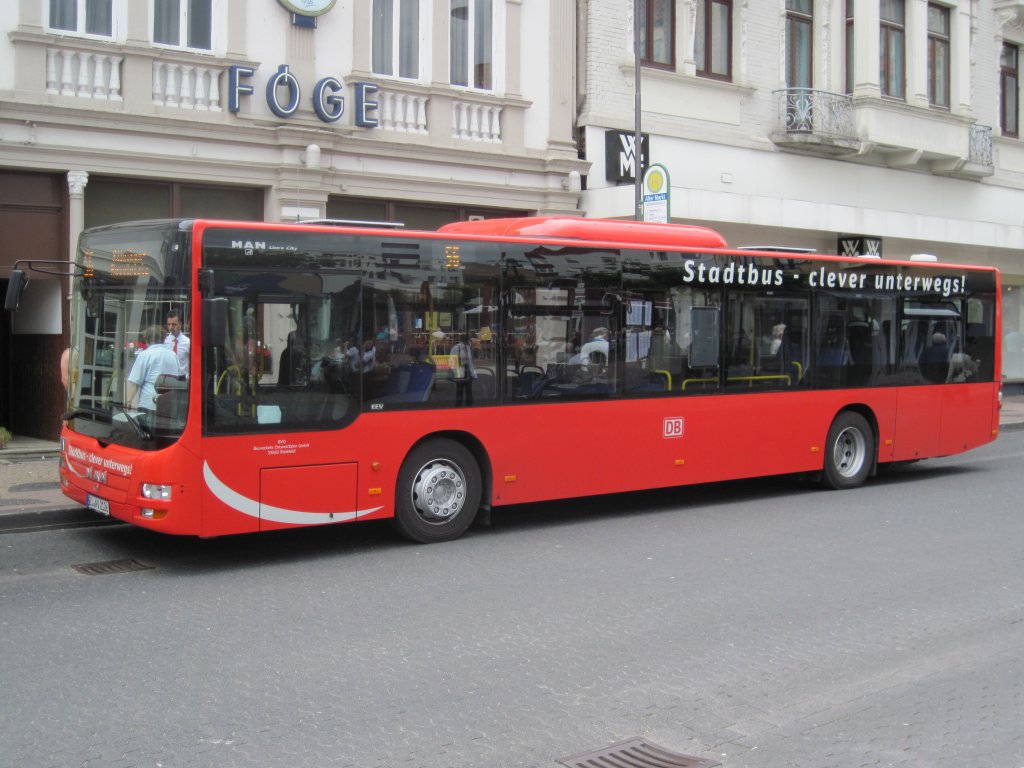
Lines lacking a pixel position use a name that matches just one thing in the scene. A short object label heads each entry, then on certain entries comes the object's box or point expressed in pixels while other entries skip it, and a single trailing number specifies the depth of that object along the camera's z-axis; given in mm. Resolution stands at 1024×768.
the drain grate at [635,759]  4918
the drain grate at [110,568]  8789
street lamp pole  15867
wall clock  15461
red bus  8758
